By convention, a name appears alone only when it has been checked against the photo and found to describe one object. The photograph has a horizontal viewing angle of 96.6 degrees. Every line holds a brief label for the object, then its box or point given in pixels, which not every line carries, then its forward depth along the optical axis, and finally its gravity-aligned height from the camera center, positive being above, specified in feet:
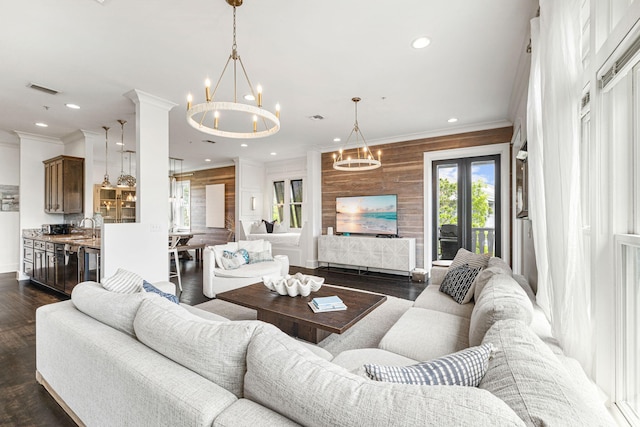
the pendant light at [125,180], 19.56 +2.57
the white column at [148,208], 11.57 +0.40
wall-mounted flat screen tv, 19.35 +0.09
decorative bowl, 8.99 -2.21
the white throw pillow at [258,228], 25.35 -1.05
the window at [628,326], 3.75 -1.53
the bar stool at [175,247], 14.69 -1.63
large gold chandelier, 6.79 +2.61
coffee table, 7.20 -2.63
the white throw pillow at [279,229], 25.39 -1.15
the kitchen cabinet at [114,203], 28.32 +1.41
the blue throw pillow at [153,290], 7.06 -1.84
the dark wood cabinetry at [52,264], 13.96 -2.48
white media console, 17.84 -2.45
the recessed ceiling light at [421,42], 8.42 +5.20
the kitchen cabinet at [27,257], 16.94 -2.37
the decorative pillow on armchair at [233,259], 14.01 -2.18
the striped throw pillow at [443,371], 3.04 -1.72
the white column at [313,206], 21.65 +0.76
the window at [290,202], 25.04 +1.29
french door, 16.60 +0.56
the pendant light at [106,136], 16.80 +5.19
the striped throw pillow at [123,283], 6.42 -1.54
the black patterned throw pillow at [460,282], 8.82 -2.21
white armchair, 13.55 -2.76
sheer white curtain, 4.66 +0.68
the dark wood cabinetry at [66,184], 17.44 +2.05
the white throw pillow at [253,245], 15.95 -1.67
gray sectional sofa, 2.39 -1.76
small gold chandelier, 13.79 +4.51
